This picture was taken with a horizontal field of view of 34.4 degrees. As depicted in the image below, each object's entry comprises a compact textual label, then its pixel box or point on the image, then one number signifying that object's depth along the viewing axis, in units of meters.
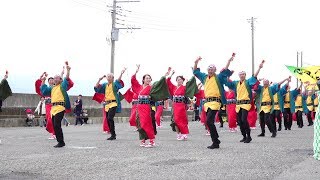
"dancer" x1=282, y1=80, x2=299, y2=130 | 21.00
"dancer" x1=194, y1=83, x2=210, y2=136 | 17.84
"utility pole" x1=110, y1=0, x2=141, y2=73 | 34.06
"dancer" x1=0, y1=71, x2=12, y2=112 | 13.81
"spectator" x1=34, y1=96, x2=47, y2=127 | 25.14
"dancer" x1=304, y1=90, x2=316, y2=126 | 26.27
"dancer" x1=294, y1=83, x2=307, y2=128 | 23.92
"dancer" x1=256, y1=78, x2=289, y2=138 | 15.70
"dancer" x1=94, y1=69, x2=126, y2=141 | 15.03
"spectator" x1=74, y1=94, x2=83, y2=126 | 28.31
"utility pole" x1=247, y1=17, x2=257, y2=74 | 49.75
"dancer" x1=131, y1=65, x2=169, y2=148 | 11.92
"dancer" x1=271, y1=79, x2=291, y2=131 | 18.25
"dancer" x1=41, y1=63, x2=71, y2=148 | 12.03
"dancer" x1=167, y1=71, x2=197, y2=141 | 14.55
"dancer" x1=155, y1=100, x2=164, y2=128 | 22.31
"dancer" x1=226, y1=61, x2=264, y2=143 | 13.30
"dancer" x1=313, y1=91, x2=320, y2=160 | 8.87
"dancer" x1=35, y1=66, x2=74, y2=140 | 14.61
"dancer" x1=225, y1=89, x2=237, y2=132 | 19.17
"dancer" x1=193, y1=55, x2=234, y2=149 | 11.59
